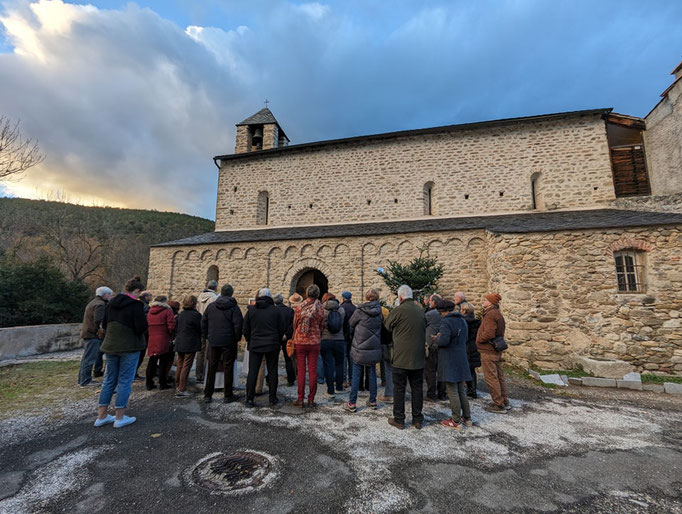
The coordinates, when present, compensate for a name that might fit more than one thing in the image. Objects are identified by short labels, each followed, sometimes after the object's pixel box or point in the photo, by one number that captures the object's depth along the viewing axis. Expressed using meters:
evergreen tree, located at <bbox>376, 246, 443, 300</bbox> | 9.30
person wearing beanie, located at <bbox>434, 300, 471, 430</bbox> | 3.82
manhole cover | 2.51
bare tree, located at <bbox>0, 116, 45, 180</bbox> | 9.63
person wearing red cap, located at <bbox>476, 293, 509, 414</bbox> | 4.37
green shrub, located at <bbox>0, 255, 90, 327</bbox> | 9.05
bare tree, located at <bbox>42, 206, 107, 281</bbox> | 17.67
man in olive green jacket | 3.74
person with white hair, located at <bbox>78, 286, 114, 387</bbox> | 5.50
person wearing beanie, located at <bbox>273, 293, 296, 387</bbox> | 4.58
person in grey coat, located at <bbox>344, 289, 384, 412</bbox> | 4.22
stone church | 7.00
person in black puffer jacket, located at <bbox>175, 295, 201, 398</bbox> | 4.84
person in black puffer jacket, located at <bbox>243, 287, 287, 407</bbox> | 4.32
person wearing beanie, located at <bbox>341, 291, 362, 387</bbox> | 5.40
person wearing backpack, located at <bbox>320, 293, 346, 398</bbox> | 5.02
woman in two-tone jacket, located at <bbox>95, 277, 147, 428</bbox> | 3.66
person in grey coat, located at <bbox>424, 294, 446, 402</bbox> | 4.90
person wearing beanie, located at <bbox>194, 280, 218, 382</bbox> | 5.68
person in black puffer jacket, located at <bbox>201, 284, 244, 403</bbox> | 4.54
